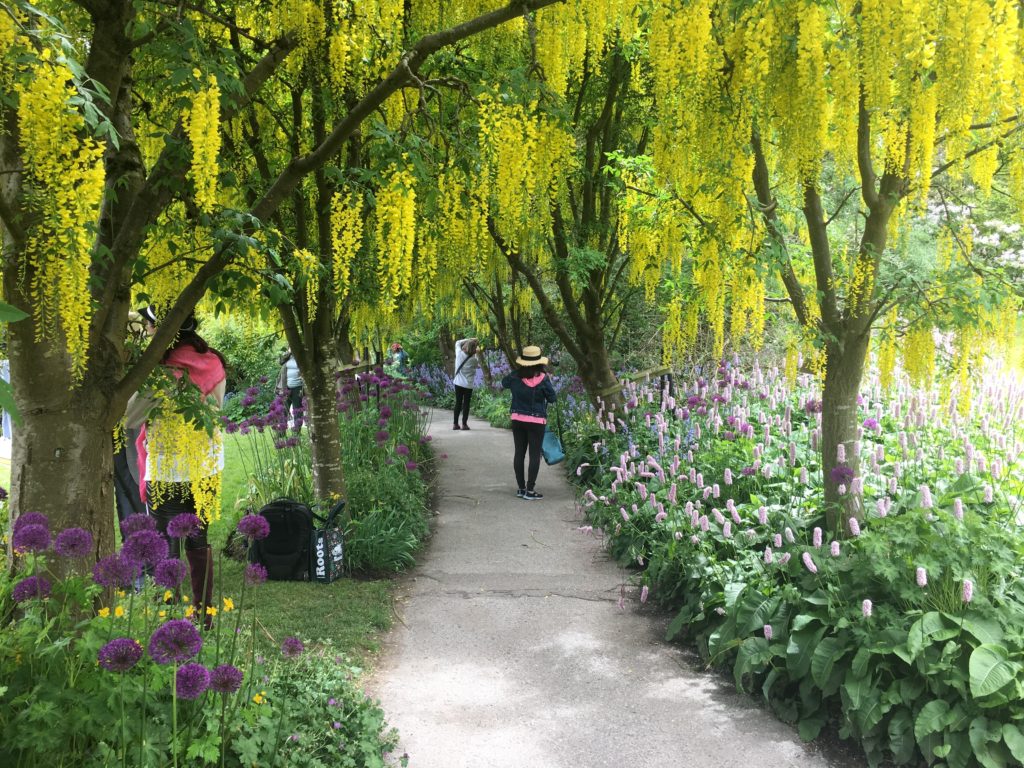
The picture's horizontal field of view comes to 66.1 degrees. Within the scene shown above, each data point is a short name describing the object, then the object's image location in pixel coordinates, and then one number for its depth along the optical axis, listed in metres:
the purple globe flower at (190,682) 2.12
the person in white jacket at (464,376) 12.94
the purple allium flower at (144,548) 2.28
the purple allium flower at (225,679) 2.15
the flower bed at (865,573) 3.21
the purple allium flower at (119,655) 2.03
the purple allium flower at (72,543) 2.31
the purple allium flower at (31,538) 2.29
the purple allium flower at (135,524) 2.55
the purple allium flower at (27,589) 2.28
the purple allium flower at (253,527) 2.64
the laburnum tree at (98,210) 2.39
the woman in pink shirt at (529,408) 8.34
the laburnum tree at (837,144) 2.94
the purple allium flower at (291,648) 2.50
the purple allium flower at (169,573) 2.26
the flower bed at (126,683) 2.15
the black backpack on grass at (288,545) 5.48
